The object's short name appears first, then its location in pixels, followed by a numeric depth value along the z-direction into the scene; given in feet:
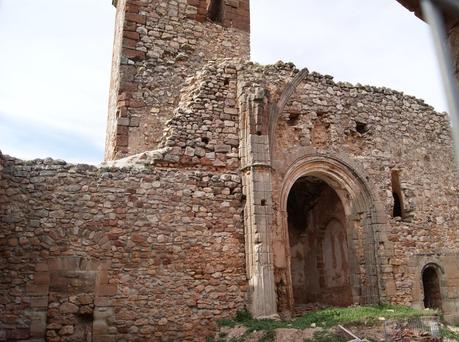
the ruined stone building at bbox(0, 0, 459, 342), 26.84
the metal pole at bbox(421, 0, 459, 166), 6.23
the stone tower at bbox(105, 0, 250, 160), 38.04
